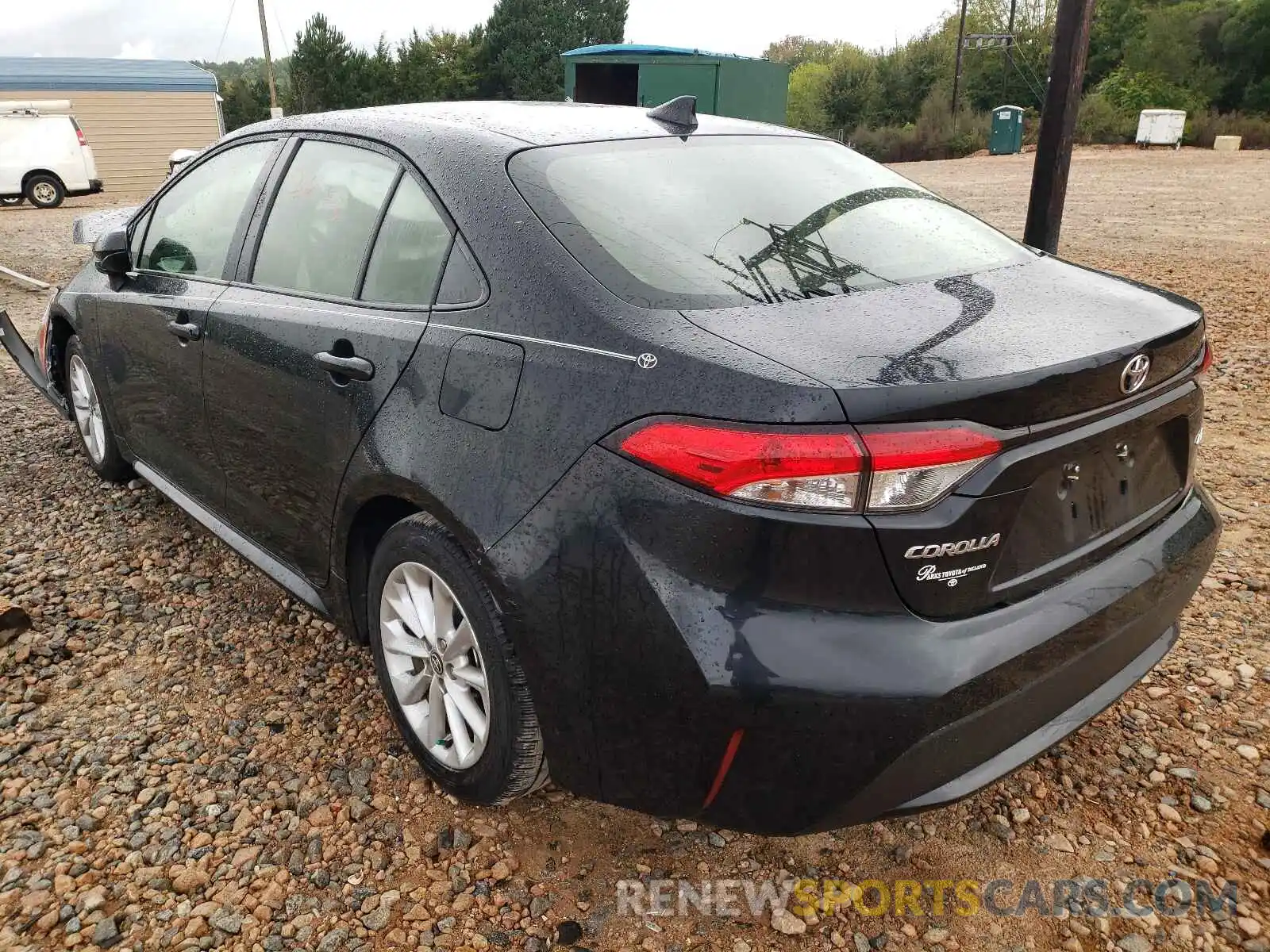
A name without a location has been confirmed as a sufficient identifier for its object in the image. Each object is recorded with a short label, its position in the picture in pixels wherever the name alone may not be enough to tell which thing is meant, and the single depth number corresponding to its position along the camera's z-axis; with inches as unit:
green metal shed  828.0
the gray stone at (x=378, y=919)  79.8
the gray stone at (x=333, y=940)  77.7
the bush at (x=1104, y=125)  1204.5
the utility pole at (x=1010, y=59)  1576.0
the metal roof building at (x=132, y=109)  1147.9
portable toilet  1117.7
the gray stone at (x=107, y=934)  78.2
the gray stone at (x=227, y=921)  79.7
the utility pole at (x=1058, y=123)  206.7
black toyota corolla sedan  64.4
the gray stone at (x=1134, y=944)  76.3
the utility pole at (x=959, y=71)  1387.8
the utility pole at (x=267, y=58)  1263.9
